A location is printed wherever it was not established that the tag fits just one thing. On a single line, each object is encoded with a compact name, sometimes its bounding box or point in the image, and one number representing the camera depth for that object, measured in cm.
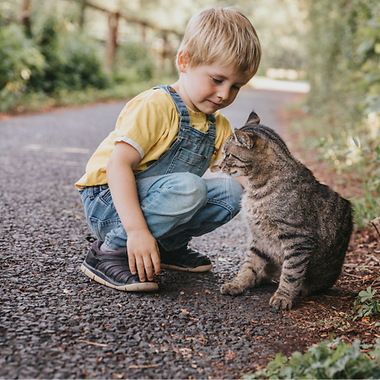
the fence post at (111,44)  1406
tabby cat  226
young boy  209
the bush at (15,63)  811
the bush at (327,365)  135
